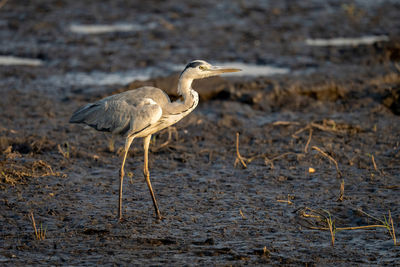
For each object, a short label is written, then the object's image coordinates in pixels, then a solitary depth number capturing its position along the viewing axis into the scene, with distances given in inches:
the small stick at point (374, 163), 581.7
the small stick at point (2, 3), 1315.7
